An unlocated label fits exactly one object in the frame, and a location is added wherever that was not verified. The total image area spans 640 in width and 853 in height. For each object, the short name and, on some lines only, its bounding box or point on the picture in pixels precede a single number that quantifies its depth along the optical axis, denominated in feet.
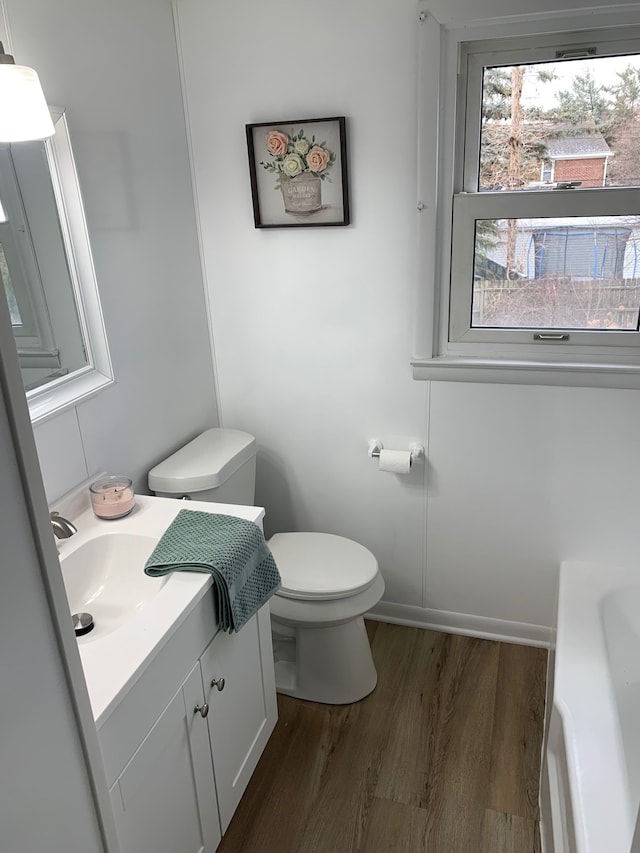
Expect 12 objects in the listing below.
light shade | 4.12
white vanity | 4.05
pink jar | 5.78
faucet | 5.13
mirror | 5.16
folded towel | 4.90
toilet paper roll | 7.48
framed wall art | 6.82
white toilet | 6.79
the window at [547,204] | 6.09
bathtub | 4.65
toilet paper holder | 7.65
